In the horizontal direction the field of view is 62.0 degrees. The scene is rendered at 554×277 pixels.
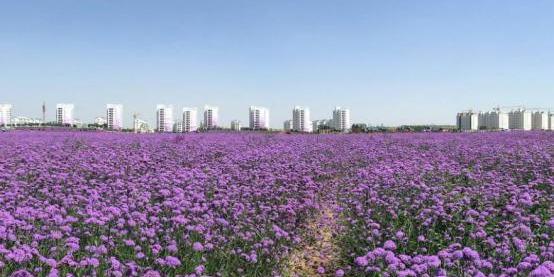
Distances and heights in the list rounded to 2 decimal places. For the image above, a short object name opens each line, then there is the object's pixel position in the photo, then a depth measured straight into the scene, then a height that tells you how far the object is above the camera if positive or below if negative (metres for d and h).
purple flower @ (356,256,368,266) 3.39 -0.99
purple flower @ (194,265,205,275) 3.27 -1.01
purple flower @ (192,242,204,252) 3.66 -0.94
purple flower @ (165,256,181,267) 3.25 -0.94
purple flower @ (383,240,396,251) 3.81 -0.97
